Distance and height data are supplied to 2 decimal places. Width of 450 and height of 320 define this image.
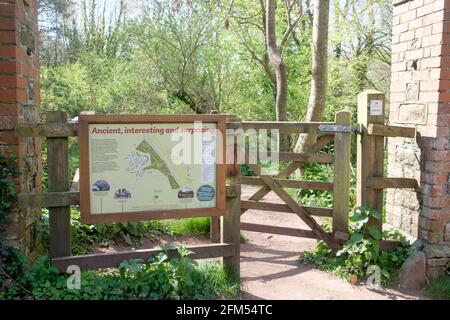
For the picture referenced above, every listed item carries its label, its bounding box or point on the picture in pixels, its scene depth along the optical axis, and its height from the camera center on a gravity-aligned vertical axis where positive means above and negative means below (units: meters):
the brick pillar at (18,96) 3.80 +0.25
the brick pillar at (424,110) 4.56 +0.20
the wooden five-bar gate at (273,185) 3.89 -0.61
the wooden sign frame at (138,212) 3.86 -0.44
